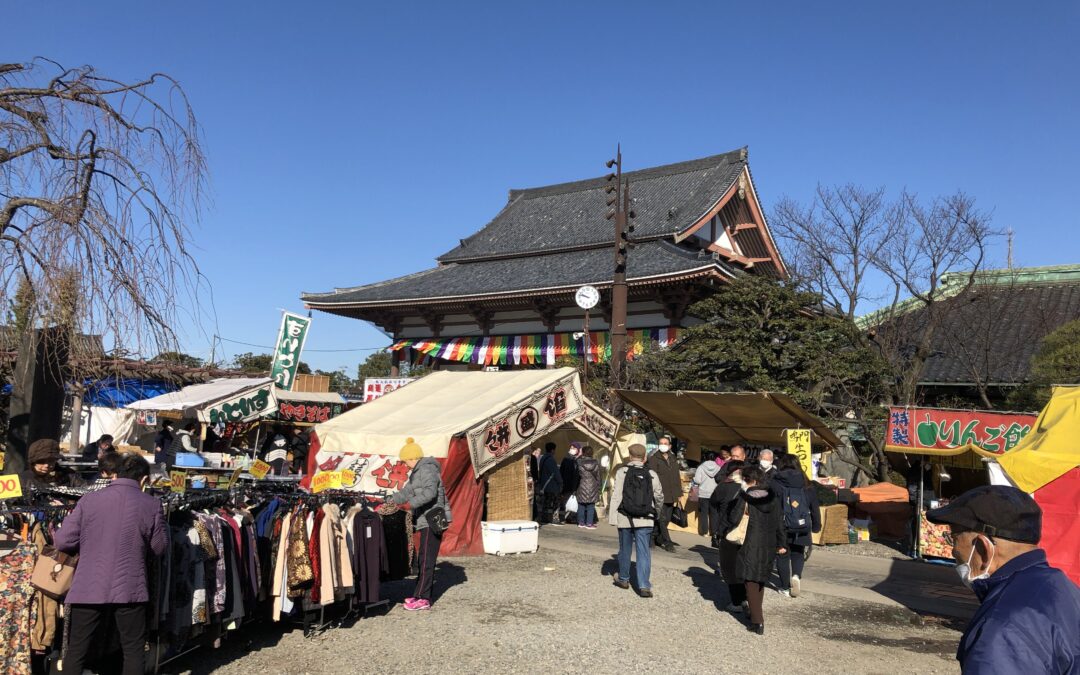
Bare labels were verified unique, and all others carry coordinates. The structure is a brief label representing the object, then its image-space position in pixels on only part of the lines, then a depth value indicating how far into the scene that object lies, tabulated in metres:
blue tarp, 17.36
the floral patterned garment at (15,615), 4.22
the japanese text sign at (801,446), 11.71
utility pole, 16.80
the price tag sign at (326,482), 6.26
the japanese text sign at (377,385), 22.09
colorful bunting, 20.50
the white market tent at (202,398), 15.02
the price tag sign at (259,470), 7.74
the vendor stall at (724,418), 12.43
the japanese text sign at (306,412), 19.08
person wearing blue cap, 2.01
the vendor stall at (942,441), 10.16
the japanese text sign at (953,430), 10.12
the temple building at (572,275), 20.52
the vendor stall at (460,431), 10.10
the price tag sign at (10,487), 4.51
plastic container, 10.25
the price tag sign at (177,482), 6.00
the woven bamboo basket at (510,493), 11.27
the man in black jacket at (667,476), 11.18
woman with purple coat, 4.15
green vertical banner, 16.66
